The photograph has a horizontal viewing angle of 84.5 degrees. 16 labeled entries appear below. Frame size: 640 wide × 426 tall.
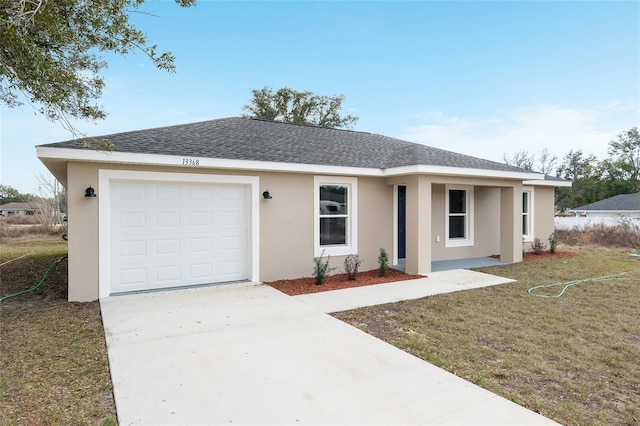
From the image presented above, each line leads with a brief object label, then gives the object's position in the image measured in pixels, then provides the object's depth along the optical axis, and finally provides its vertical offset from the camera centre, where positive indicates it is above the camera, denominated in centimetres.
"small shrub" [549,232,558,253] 1324 -121
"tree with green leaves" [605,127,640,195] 3679 +575
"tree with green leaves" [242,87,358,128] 3344 +1013
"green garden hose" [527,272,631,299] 718 -167
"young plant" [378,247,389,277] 912 -133
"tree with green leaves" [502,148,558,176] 4188 +622
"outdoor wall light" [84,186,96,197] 658 +38
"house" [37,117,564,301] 678 +21
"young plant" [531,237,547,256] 1309 -130
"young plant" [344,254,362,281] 872 -137
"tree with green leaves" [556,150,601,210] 3781 +379
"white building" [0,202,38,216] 4809 +59
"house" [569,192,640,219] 2557 +31
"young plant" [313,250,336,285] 827 -139
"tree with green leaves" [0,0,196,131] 436 +235
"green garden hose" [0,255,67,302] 724 -171
